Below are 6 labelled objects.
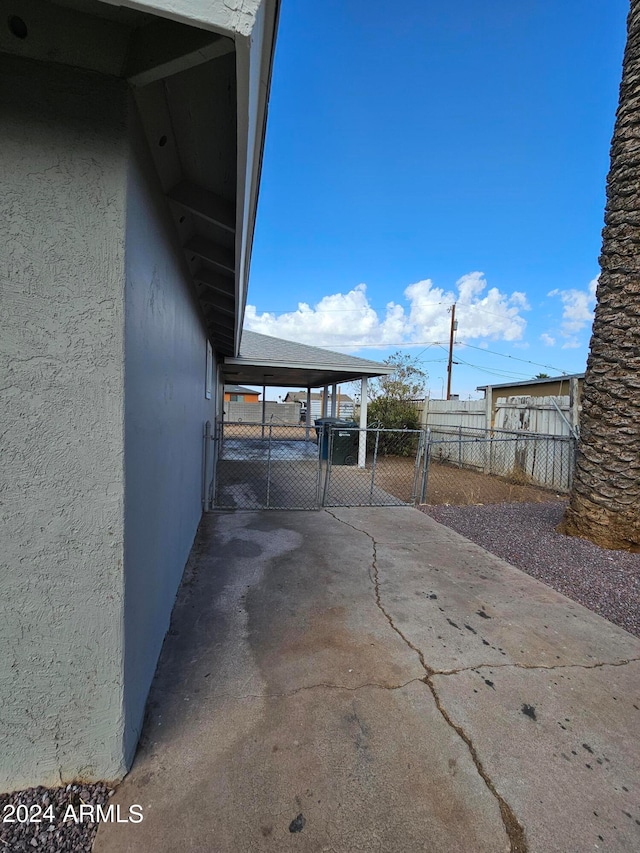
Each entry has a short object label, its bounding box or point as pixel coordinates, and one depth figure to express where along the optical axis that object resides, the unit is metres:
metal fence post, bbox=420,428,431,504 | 7.35
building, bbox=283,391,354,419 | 30.38
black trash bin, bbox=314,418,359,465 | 12.21
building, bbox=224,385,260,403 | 37.08
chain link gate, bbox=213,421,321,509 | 7.52
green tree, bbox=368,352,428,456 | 14.50
